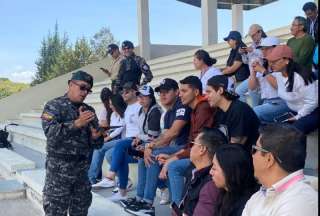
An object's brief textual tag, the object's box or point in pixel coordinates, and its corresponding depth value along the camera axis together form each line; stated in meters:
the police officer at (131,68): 7.78
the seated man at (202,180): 2.72
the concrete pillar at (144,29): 15.45
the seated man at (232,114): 3.59
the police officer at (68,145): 3.61
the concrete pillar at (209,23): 12.65
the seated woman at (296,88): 3.91
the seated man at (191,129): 4.03
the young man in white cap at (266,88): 4.49
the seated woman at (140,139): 5.07
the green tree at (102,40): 36.77
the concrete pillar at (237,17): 16.73
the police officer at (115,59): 8.20
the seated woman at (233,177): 2.57
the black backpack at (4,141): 10.11
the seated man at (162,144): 4.42
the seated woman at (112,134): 5.93
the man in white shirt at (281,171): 1.96
